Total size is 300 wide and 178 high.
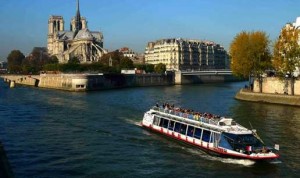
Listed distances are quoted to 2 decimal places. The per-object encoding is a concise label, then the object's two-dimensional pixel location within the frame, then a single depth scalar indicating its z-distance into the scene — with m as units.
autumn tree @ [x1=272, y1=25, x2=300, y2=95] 61.38
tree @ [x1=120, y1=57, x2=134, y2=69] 149.12
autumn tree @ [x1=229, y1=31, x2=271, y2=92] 70.81
